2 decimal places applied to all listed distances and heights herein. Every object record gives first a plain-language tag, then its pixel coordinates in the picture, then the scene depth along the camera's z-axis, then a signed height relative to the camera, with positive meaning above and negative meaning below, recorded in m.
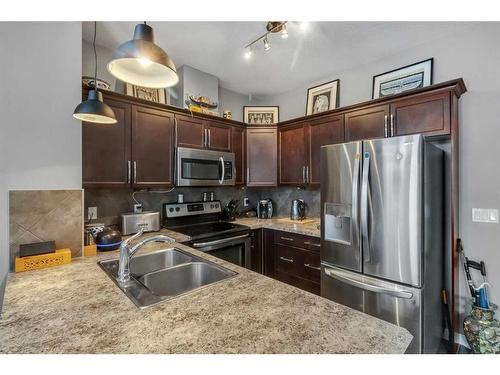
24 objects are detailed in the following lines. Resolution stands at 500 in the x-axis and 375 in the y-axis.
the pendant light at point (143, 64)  0.93 +0.55
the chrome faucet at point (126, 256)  1.24 -0.38
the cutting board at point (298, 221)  2.94 -0.45
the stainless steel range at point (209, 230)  2.33 -0.47
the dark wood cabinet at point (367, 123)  2.18 +0.62
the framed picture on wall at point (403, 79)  2.21 +1.07
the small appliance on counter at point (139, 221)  2.24 -0.35
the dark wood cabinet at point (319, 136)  2.53 +0.56
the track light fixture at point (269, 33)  1.94 +1.34
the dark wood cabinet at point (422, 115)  1.84 +0.59
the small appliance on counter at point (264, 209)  3.31 -0.33
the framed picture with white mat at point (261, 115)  3.43 +1.05
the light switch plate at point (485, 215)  1.89 -0.24
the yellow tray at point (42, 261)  1.35 -0.45
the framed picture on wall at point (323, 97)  2.88 +1.13
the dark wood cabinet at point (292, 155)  2.89 +0.40
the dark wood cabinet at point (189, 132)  2.50 +0.60
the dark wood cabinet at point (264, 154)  3.17 +0.43
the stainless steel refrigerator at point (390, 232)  1.60 -0.34
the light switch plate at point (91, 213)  2.17 -0.25
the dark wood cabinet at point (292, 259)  2.39 -0.80
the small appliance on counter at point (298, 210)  3.11 -0.32
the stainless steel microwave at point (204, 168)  2.47 +0.21
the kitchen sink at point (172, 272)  1.41 -0.55
